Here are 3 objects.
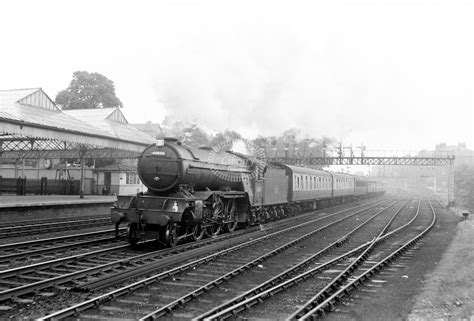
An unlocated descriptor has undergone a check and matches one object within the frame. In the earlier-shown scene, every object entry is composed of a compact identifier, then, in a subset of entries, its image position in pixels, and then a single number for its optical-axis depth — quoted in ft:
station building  65.72
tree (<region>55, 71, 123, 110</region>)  165.78
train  35.29
